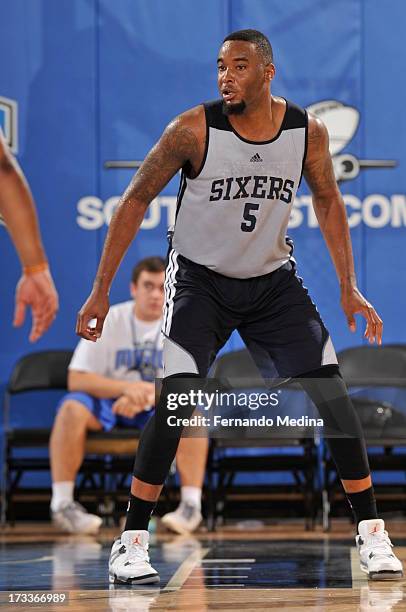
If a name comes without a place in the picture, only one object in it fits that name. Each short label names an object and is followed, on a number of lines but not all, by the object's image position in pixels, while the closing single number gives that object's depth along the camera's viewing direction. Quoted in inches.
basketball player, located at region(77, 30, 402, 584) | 295.8
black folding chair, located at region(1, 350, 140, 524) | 513.1
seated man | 498.6
